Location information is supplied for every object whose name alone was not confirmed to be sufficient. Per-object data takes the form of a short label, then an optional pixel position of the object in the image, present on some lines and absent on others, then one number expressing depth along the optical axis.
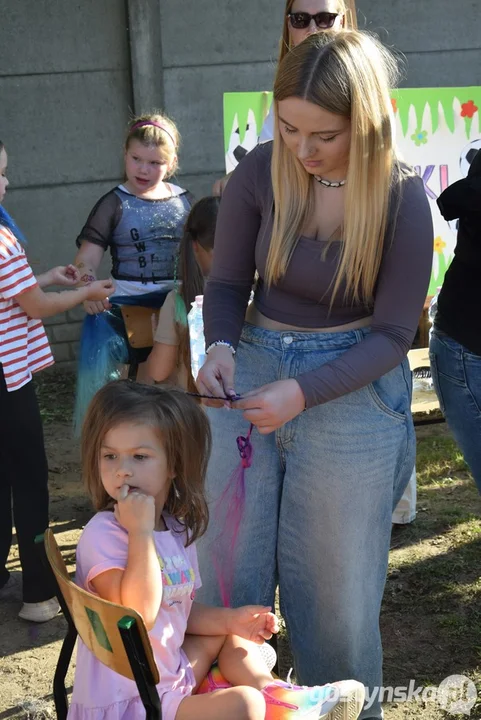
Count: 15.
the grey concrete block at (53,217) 6.00
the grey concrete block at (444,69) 6.40
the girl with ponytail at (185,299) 3.43
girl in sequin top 4.04
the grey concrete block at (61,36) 5.75
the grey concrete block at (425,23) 6.26
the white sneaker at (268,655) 2.06
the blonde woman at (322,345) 1.92
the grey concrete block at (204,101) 6.00
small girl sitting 1.79
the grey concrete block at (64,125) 5.85
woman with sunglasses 2.96
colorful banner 5.29
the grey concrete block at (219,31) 5.91
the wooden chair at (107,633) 1.55
